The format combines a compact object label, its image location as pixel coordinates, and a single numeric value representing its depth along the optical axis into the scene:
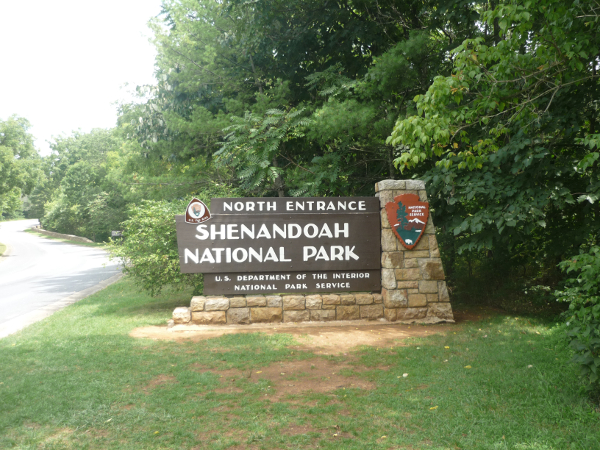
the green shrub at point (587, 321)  3.82
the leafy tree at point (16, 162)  32.72
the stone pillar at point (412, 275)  8.27
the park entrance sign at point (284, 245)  8.28
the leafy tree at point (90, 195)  38.69
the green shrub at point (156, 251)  9.30
